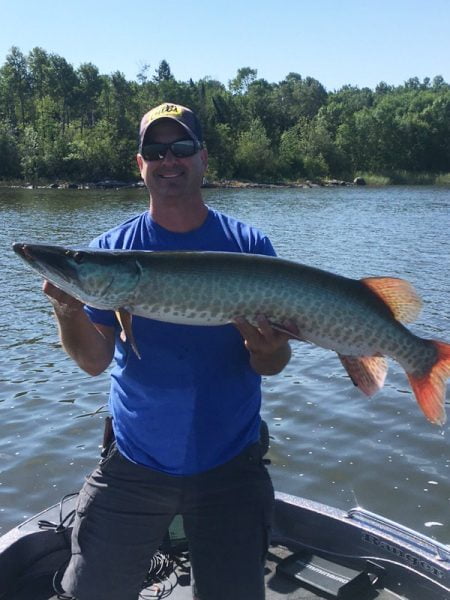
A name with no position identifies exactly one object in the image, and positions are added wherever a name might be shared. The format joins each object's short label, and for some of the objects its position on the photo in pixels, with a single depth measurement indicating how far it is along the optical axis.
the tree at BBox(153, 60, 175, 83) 106.72
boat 3.66
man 2.88
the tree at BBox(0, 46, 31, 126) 81.94
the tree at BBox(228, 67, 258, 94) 119.50
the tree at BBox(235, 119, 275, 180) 75.81
